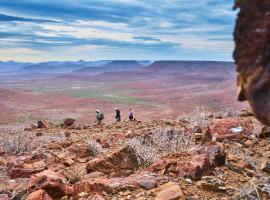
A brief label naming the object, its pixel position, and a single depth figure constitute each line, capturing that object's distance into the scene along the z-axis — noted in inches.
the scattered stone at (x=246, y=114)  509.6
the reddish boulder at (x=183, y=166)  209.2
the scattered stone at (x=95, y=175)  253.0
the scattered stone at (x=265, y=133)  317.4
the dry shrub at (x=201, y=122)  434.7
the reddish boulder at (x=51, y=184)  218.7
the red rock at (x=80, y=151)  361.4
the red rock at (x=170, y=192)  177.8
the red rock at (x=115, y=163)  268.2
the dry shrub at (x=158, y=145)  277.1
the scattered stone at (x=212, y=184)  191.0
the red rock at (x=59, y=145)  426.2
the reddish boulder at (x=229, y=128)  328.5
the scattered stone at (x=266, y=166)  206.6
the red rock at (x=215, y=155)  227.1
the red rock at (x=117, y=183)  196.4
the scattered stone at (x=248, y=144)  301.6
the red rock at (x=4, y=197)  233.4
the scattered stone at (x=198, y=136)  370.6
